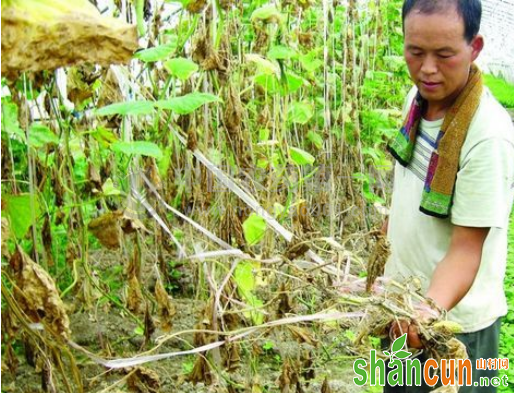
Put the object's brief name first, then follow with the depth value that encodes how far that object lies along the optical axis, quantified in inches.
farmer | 50.7
